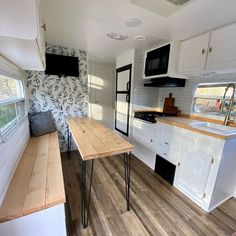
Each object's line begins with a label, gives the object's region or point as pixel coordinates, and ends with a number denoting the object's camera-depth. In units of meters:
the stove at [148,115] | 2.38
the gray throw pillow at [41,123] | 2.46
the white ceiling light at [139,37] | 2.04
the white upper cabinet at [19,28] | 0.67
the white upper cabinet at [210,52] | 1.54
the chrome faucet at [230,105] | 1.88
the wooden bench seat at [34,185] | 1.00
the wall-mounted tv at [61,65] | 2.60
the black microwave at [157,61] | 2.20
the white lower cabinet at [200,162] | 1.55
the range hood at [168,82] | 2.31
